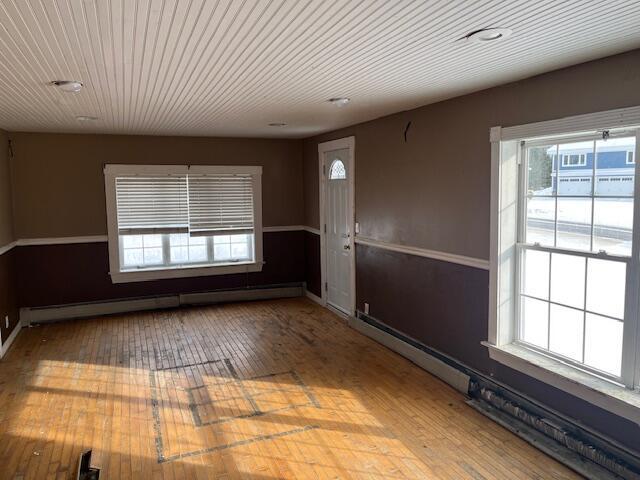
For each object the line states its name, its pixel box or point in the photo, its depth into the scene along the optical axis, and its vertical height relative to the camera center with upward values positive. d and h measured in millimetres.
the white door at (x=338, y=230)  6020 -468
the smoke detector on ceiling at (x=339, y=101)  3965 +771
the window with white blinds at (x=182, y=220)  6547 -346
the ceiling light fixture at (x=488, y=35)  2285 +755
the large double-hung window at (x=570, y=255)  2818 -425
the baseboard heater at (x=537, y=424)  2785 -1538
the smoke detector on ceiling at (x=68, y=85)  3240 +766
